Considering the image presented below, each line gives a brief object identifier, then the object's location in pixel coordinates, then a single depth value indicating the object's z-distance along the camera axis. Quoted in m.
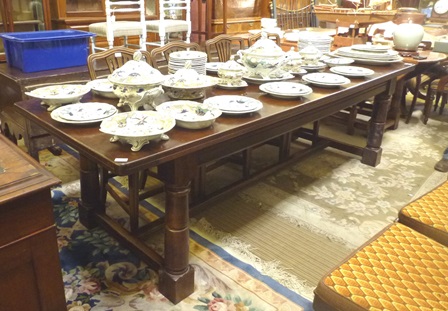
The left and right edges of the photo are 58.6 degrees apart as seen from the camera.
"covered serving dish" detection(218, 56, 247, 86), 1.88
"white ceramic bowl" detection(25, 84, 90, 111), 1.49
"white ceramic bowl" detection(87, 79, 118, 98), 1.67
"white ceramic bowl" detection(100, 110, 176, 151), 1.20
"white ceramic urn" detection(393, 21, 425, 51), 3.13
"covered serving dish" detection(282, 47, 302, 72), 2.21
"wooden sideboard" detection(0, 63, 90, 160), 2.43
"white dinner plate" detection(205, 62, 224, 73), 2.19
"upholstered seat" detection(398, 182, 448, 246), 1.40
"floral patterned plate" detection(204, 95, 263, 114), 1.54
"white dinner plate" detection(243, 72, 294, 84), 2.02
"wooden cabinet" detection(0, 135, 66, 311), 0.94
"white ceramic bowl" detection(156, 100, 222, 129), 1.38
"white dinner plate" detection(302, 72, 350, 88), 1.98
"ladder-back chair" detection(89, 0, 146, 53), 3.54
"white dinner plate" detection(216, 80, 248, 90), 1.89
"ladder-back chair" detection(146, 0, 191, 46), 3.95
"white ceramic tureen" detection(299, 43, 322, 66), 2.38
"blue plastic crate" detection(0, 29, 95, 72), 2.58
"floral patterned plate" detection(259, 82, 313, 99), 1.76
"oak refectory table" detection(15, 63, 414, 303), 1.23
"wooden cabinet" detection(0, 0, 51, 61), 3.64
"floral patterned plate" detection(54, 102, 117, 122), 1.38
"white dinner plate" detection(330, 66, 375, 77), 2.24
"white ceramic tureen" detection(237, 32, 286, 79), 1.95
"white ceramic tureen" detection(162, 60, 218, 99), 1.63
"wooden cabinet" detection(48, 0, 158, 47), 3.91
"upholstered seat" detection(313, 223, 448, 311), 1.05
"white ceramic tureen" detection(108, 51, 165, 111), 1.41
